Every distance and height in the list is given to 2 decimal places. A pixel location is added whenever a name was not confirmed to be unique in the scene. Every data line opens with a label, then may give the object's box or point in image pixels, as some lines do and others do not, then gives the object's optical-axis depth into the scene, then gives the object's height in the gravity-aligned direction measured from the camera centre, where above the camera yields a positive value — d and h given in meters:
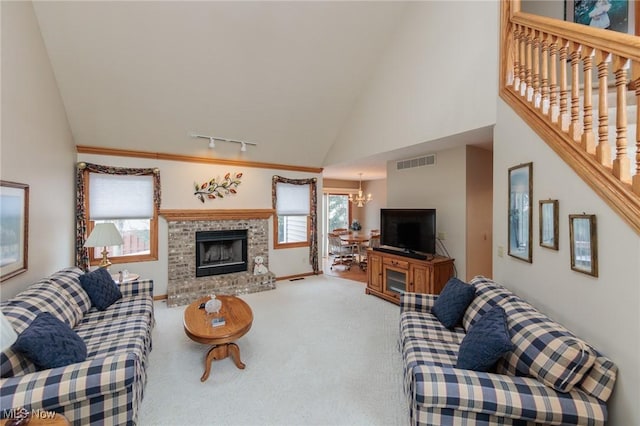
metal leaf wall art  4.98 +0.50
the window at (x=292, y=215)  5.88 -0.03
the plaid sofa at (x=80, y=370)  1.45 -0.98
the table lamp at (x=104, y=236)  3.31 -0.29
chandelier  7.28 +0.46
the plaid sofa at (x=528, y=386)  1.36 -0.93
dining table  6.72 -0.68
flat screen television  4.08 -0.25
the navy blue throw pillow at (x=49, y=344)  1.59 -0.82
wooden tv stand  3.91 -0.95
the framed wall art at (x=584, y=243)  1.60 -0.18
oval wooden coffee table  2.38 -1.08
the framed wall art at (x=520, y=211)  2.36 +0.03
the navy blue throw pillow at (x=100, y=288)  2.79 -0.80
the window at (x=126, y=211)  4.20 +0.04
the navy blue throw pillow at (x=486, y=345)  1.59 -0.81
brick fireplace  4.49 -0.86
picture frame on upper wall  3.13 +2.46
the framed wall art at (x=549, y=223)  1.99 -0.07
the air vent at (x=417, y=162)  4.54 +0.93
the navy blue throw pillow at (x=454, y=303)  2.48 -0.85
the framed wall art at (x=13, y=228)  2.11 -0.13
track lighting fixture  4.51 +1.31
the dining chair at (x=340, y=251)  7.38 -1.08
